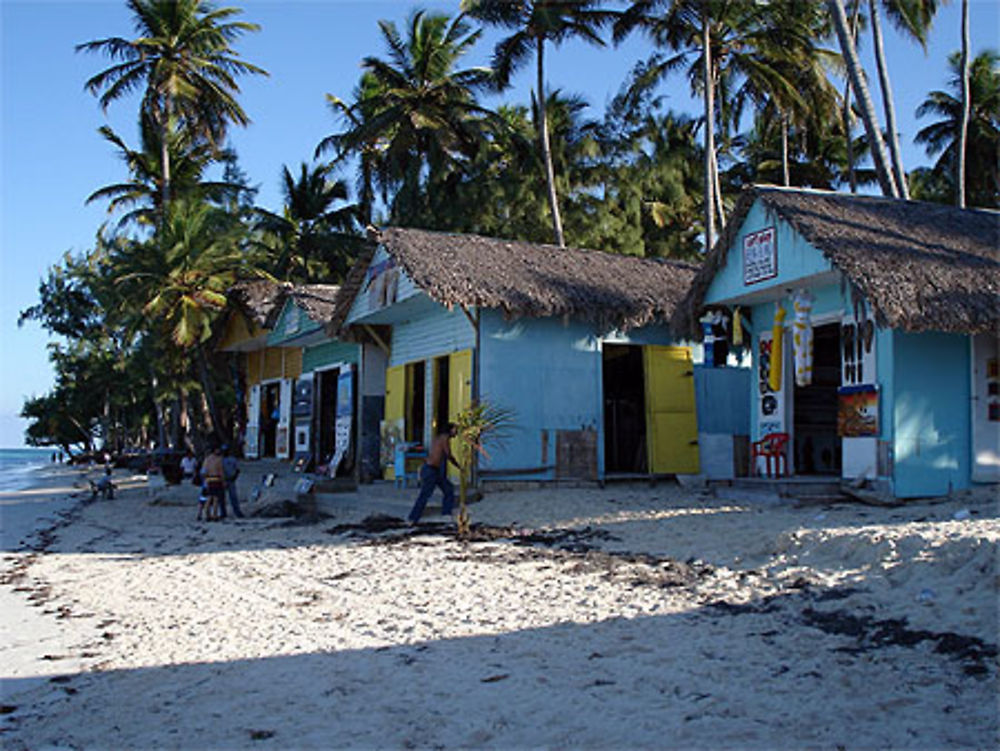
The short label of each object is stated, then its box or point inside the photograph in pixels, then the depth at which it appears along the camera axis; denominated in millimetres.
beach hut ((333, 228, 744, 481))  13703
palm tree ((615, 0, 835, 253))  21094
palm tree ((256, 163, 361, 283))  29625
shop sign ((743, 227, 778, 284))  11609
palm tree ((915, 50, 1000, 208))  30312
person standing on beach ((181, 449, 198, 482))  20056
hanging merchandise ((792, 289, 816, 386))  11133
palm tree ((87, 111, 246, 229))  28016
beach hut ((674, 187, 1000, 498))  10000
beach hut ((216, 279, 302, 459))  21688
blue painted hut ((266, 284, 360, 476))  17875
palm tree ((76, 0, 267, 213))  26438
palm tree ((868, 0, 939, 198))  18938
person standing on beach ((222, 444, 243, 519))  14477
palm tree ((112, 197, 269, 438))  22547
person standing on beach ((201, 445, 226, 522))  14266
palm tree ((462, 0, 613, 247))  22219
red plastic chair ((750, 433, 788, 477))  12078
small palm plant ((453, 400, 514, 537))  10180
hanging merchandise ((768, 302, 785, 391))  11977
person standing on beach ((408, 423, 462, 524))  11141
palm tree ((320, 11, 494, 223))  25906
